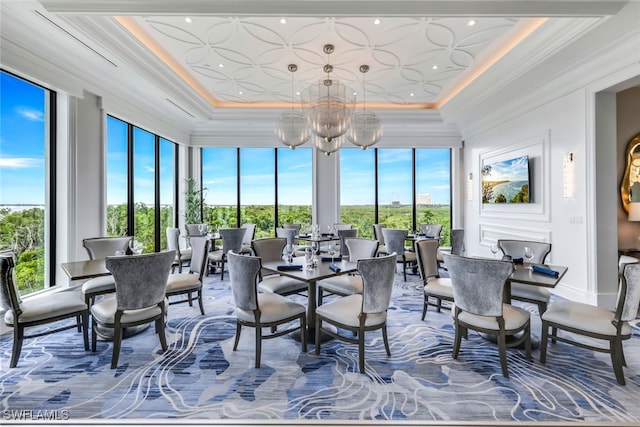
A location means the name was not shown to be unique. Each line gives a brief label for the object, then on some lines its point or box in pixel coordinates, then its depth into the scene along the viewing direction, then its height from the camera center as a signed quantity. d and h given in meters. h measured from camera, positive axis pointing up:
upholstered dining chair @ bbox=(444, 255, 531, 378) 2.34 -0.77
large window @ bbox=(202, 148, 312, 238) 8.05 +0.88
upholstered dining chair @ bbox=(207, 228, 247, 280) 5.33 -0.55
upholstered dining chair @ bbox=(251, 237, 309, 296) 3.45 -0.84
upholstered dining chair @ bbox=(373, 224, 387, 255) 6.66 -0.46
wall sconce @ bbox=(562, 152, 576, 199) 4.32 +0.58
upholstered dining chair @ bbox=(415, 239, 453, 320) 3.39 -0.73
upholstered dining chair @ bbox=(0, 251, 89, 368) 2.47 -0.88
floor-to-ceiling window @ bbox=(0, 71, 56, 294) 3.46 +0.50
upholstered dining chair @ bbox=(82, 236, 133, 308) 3.26 -0.51
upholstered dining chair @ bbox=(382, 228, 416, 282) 5.35 -0.63
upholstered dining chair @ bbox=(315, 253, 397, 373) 2.47 -0.90
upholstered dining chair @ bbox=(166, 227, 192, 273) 5.30 -0.50
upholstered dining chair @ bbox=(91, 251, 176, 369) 2.48 -0.73
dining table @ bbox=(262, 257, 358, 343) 2.84 -0.62
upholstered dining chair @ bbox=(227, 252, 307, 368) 2.55 -0.90
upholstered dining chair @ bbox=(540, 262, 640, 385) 2.23 -0.93
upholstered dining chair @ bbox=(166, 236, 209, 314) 3.45 -0.81
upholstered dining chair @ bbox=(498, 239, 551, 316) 3.05 -0.62
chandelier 4.15 +1.49
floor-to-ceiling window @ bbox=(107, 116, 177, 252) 5.34 +0.69
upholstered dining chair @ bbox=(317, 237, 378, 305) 3.38 -0.84
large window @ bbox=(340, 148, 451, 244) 8.07 +0.95
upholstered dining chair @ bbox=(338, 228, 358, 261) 5.67 -0.44
